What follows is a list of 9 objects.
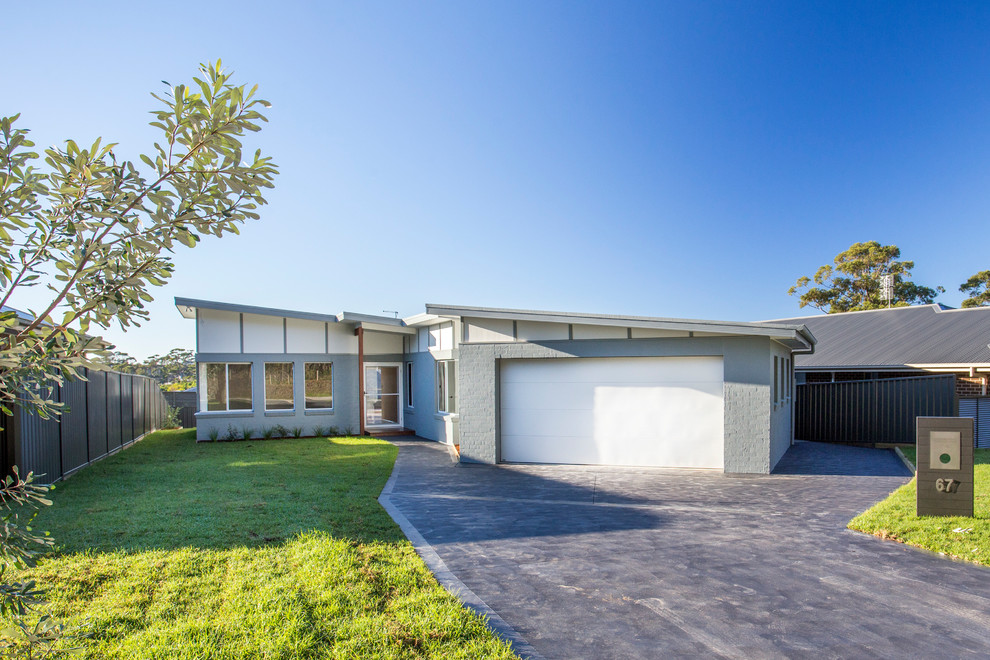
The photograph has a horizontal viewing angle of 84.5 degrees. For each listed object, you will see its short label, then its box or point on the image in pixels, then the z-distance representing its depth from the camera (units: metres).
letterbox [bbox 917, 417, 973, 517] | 7.17
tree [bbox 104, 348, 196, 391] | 43.06
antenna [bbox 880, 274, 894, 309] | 30.74
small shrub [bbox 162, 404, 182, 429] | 21.58
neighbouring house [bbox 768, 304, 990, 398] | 17.70
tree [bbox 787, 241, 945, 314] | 36.34
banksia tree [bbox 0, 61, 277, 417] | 1.84
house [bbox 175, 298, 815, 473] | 10.78
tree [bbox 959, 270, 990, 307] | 35.94
